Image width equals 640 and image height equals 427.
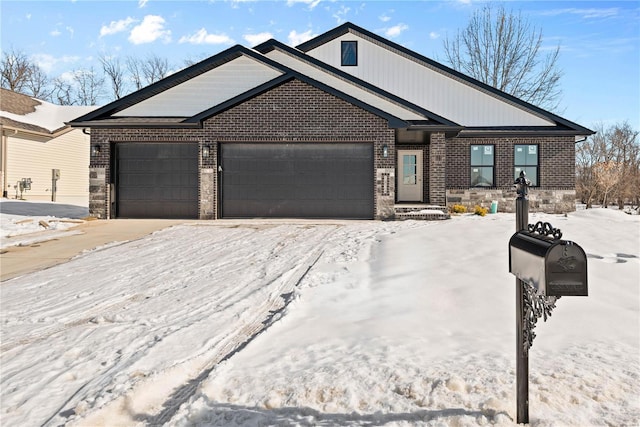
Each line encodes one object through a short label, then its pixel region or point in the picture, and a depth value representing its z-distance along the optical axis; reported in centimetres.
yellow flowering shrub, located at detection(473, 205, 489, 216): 1573
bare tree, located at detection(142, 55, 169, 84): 4814
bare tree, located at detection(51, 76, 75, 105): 4652
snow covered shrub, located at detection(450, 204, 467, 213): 1641
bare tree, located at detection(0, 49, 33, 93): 4112
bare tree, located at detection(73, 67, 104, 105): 4784
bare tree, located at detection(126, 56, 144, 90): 4831
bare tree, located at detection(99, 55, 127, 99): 4838
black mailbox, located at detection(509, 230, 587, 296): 209
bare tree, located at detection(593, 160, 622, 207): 2838
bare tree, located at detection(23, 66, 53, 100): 4294
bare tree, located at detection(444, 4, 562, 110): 2853
